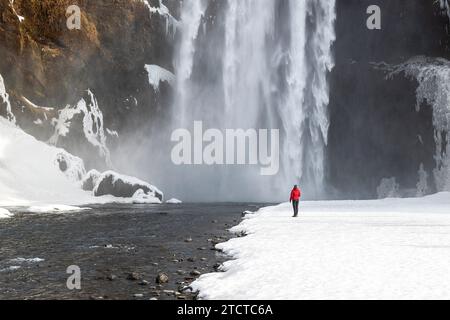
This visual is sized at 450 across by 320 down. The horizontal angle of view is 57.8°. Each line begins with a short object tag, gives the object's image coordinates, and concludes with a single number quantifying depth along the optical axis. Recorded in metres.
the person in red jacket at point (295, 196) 24.70
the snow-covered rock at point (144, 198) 52.11
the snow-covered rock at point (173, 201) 52.97
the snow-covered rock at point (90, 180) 55.50
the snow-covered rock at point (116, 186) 53.34
